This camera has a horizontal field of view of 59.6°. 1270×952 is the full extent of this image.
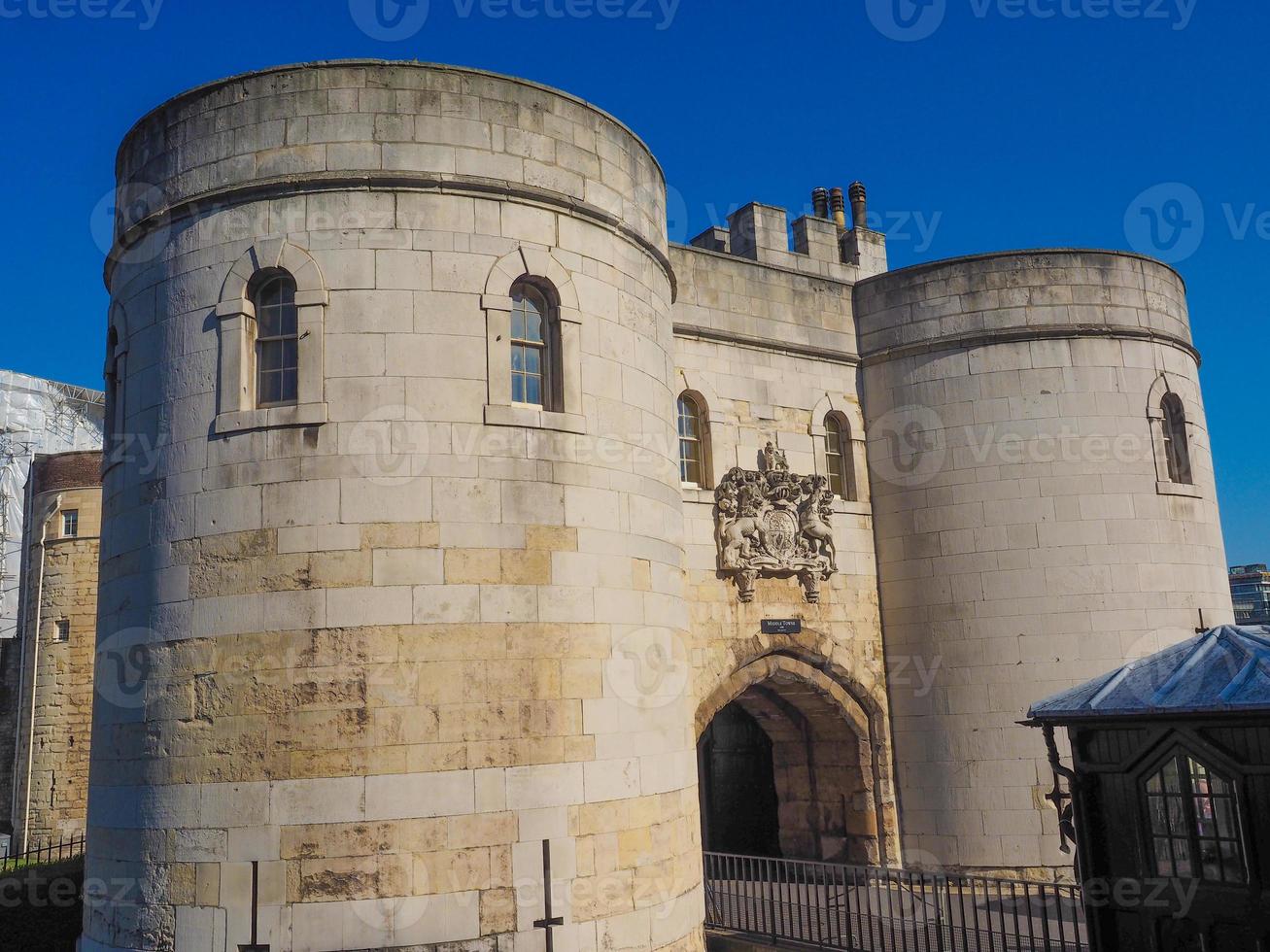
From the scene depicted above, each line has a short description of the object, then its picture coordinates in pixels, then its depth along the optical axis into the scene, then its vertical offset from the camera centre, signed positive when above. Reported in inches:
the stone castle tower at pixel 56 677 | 1279.5 +13.6
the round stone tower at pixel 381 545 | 424.8 +52.5
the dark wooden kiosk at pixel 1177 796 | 335.9 -50.4
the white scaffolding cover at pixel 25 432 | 1865.2 +471.1
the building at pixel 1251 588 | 5221.5 +212.7
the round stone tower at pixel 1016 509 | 689.6 +85.2
